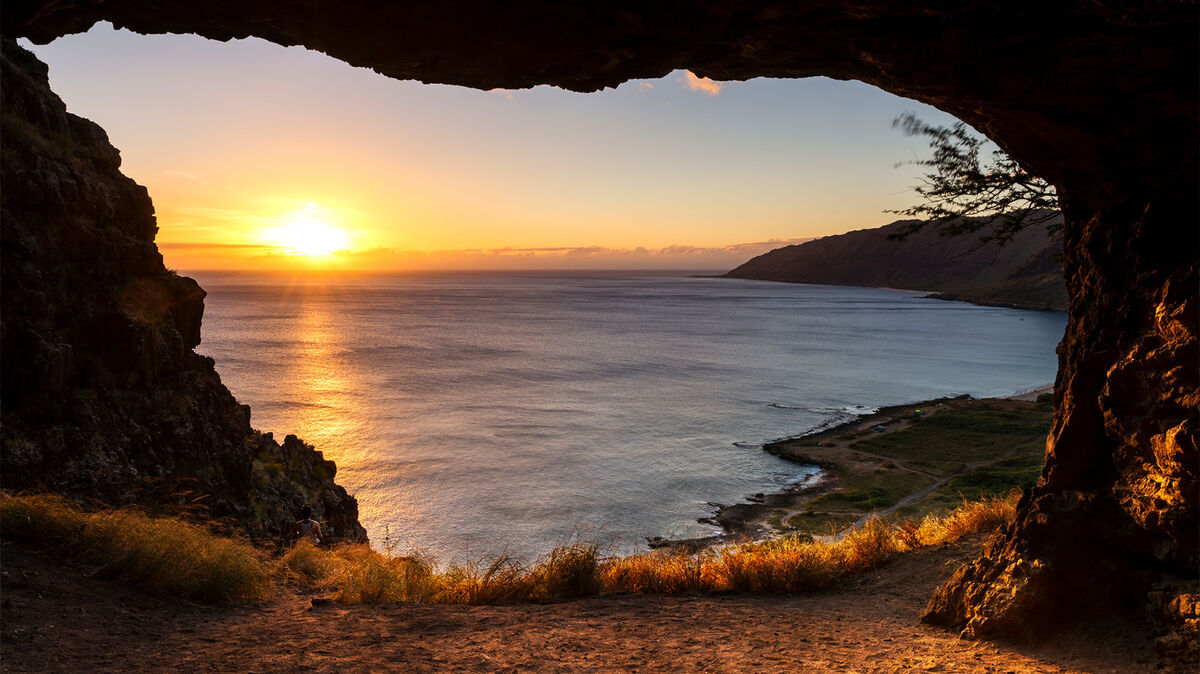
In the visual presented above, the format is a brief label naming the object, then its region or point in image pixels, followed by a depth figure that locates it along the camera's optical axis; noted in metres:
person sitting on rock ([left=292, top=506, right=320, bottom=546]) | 13.89
